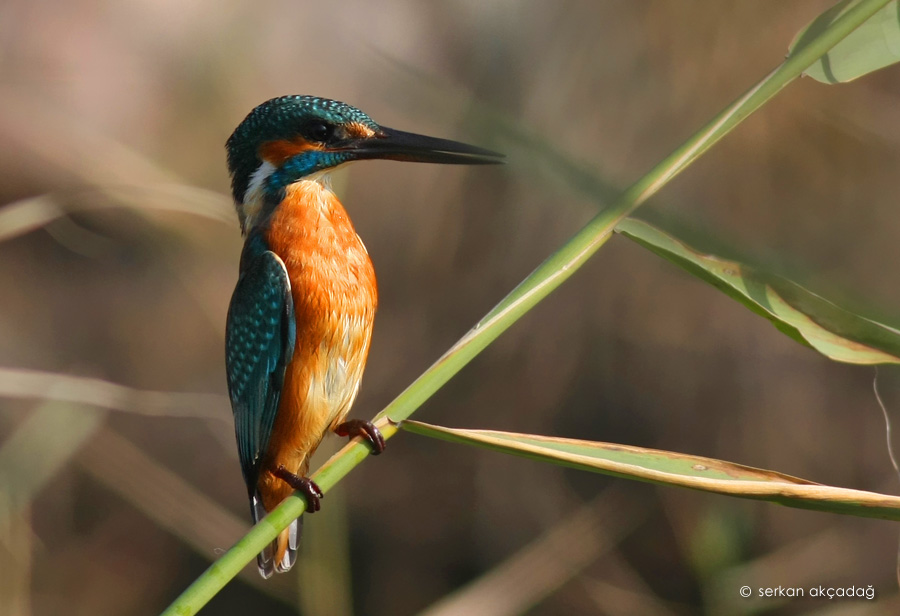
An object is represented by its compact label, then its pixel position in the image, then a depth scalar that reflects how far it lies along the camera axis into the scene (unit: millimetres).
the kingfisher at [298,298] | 3826
